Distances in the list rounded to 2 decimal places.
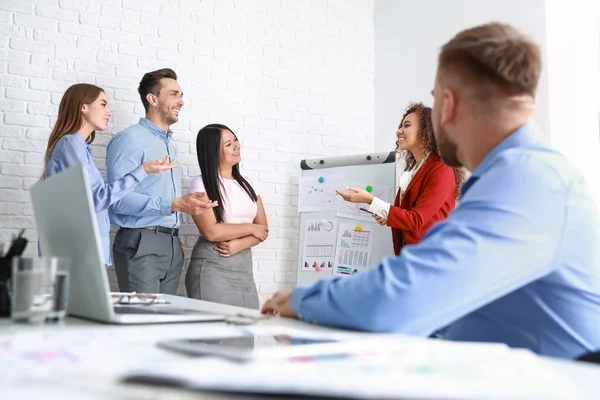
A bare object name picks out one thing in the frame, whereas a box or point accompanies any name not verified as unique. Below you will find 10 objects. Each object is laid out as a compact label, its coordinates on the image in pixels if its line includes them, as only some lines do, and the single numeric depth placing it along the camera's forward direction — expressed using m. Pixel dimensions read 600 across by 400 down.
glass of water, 1.17
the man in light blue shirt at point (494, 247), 1.03
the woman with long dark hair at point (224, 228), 3.84
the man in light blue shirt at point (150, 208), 3.64
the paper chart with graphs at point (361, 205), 4.09
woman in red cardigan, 3.53
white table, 0.58
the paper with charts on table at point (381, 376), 0.58
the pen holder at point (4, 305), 1.34
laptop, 1.21
